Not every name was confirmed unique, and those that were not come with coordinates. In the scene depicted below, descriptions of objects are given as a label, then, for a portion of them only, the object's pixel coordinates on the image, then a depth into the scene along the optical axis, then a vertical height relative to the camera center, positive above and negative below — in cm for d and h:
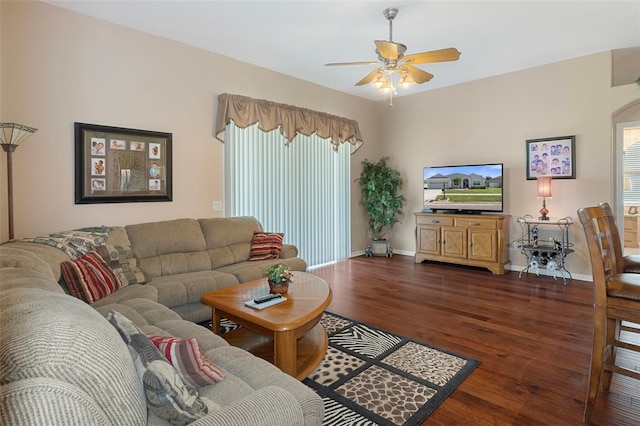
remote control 241 -67
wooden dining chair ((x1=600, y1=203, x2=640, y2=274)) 222 -35
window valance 434 +132
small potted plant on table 259 -55
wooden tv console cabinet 500 -51
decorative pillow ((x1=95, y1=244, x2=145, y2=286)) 288 -48
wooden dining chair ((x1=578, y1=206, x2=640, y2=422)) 174 -50
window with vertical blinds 462 +32
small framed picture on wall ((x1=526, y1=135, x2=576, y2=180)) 471 +72
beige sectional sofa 65 -38
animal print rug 190 -115
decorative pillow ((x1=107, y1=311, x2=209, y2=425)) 100 -56
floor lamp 270 +57
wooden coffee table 209 -74
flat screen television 523 +31
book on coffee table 234 -68
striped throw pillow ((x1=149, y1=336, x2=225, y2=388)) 133 -63
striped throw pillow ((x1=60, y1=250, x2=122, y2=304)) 245 -53
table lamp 463 +29
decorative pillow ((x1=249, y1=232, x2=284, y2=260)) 400 -46
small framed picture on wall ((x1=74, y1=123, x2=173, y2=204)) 338 +48
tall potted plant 619 +19
